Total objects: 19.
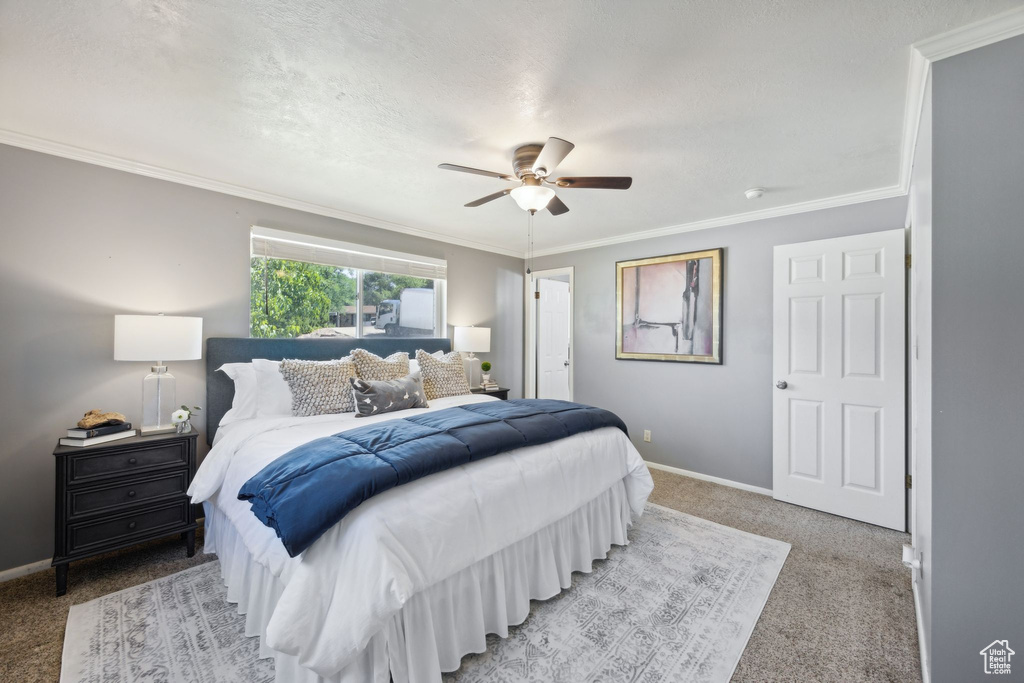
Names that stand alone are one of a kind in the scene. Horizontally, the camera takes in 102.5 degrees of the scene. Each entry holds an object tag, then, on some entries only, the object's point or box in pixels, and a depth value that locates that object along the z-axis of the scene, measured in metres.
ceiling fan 2.10
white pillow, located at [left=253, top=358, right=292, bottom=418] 2.77
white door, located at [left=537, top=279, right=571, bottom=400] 5.30
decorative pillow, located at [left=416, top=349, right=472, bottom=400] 3.47
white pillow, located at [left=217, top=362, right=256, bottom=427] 2.75
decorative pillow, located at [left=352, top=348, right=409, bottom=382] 3.14
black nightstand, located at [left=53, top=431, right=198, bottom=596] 2.11
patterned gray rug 1.63
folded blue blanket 1.37
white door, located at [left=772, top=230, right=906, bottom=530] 2.89
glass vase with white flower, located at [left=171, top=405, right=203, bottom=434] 2.52
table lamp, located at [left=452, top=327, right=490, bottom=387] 4.32
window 3.31
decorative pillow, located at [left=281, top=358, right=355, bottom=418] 2.77
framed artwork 3.83
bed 1.30
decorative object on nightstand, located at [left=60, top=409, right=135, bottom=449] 2.22
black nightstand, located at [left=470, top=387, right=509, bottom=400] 4.44
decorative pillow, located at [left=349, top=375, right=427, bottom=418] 2.81
